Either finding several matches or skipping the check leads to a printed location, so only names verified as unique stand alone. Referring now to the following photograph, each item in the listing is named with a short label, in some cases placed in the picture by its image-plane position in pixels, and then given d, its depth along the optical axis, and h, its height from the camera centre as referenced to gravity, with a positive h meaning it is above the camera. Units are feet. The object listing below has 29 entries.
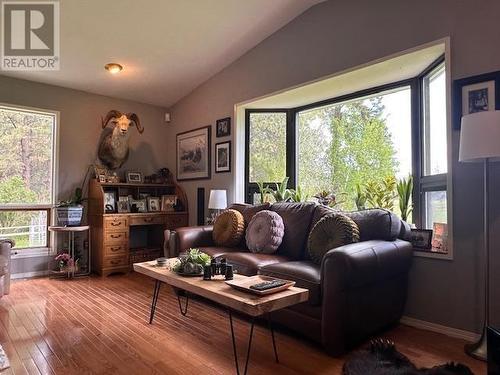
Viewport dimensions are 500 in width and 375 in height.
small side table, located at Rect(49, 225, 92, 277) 13.97 -1.84
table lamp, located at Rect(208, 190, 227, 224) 14.01 -0.33
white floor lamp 6.81 +0.87
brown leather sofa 7.00 -1.96
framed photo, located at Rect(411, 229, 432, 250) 8.99 -1.27
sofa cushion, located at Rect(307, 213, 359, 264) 8.56 -1.11
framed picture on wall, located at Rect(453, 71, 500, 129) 7.77 +2.28
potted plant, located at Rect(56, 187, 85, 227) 14.15 -0.86
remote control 6.22 -1.74
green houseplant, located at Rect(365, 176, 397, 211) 10.83 -0.08
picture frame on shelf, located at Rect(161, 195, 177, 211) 17.02 -0.49
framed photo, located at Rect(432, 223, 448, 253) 8.62 -1.20
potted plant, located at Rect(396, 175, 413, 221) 10.32 -0.17
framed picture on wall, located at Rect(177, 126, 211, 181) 16.07 +1.88
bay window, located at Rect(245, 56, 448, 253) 9.83 +1.70
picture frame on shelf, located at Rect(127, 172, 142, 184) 16.53 +0.72
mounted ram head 15.24 +2.53
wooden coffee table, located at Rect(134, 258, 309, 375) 5.75 -1.90
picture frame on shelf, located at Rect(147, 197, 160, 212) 16.79 -0.58
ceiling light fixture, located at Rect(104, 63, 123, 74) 13.48 +5.01
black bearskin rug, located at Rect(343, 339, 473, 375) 6.26 -3.32
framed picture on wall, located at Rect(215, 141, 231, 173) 14.88 +1.57
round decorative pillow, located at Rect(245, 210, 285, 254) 10.46 -1.29
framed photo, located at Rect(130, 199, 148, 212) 16.25 -0.62
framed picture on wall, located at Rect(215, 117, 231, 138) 14.90 +2.89
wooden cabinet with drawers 14.66 -1.69
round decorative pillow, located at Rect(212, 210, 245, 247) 11.68 -1.28
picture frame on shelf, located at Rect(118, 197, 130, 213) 15.73 -0.54
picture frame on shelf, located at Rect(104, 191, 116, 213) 15.19 -0.39
